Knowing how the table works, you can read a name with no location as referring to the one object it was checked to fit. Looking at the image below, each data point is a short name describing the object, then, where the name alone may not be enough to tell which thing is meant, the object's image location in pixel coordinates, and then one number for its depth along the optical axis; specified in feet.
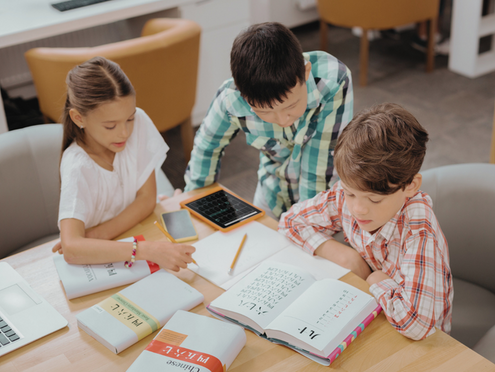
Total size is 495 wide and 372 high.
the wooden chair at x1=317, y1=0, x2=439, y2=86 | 11.54
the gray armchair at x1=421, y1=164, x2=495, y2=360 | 4.39
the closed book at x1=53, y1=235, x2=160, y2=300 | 3.85
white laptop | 3.52
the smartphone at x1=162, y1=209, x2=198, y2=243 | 4.44
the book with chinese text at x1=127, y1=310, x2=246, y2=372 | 3.14
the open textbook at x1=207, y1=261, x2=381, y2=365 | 3.27
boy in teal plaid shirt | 4.16
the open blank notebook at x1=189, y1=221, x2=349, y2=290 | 3.99
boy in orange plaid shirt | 3.43
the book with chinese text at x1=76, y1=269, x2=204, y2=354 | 3.43
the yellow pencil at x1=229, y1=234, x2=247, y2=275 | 4.02
